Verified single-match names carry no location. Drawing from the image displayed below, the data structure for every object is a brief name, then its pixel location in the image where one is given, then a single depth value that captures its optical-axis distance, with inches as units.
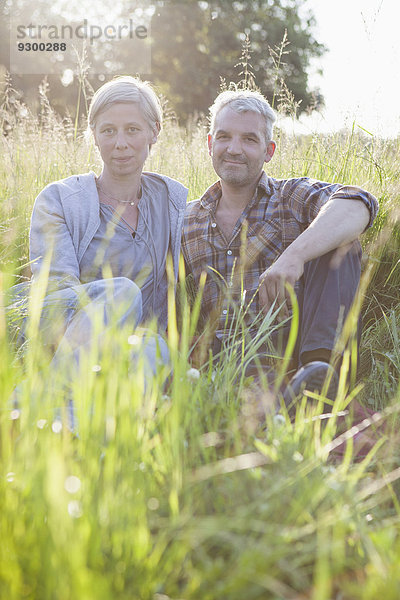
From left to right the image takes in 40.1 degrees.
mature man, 94.5
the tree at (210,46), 814.5
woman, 101.7
